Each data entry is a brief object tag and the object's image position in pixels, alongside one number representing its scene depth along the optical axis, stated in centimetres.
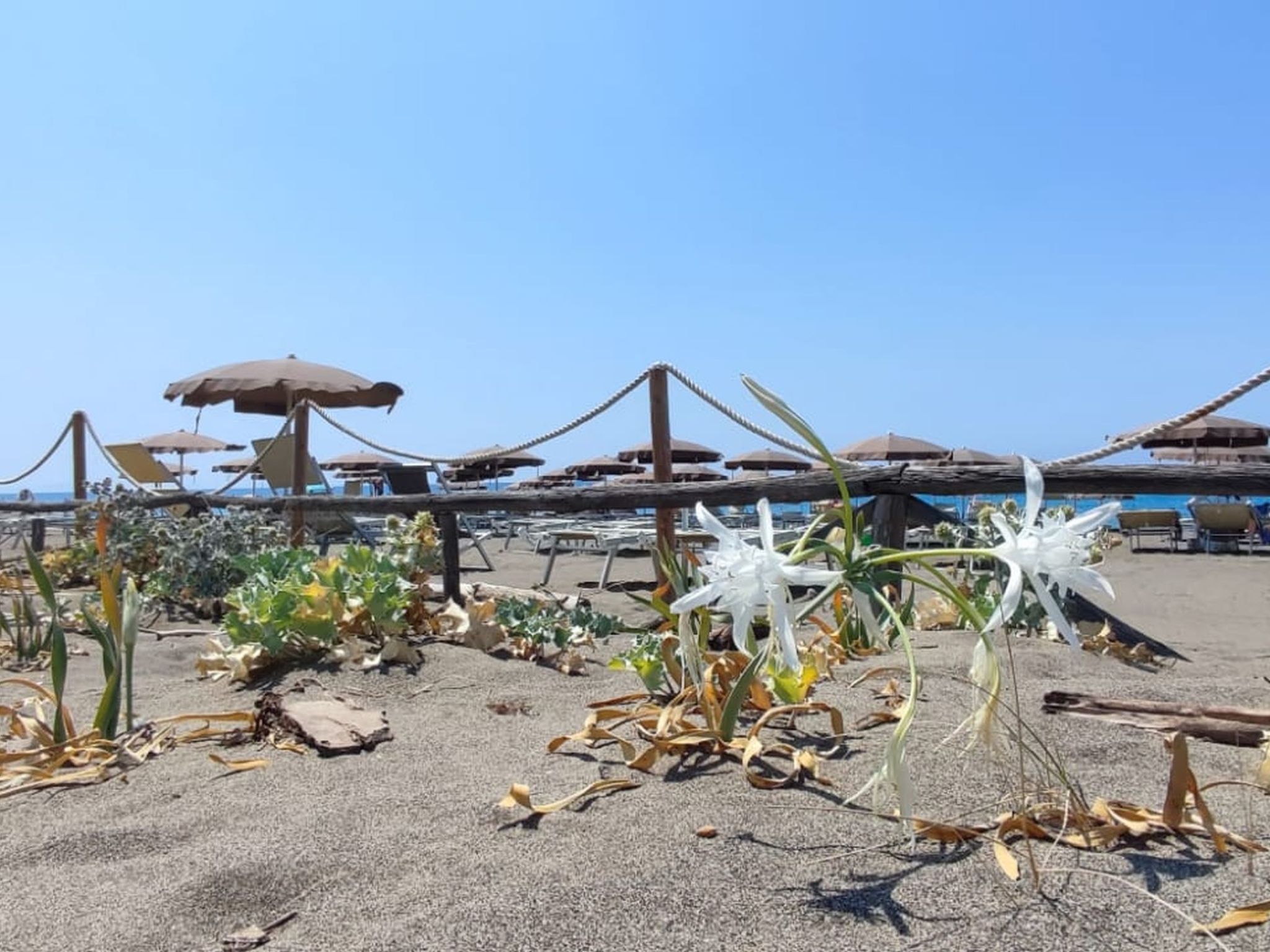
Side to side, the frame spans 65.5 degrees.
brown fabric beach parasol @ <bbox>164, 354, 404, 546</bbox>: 841
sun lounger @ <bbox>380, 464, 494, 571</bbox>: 781
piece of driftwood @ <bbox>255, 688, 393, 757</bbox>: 219
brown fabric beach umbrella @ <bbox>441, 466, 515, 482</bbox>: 2480
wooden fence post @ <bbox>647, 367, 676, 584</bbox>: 509
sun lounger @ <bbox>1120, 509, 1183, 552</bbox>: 1496
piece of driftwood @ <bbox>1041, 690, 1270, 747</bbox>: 198
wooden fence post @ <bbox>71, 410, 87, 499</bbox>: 897
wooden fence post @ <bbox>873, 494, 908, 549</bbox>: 379
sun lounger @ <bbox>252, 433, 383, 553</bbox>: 756
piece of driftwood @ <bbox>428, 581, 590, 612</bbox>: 428
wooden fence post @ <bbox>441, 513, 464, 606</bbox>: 461
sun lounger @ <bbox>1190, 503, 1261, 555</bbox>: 1352
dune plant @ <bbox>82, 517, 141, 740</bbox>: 221
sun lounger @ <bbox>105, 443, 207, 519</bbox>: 922
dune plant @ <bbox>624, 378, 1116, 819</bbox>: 115
